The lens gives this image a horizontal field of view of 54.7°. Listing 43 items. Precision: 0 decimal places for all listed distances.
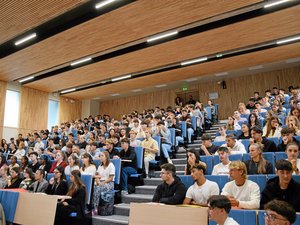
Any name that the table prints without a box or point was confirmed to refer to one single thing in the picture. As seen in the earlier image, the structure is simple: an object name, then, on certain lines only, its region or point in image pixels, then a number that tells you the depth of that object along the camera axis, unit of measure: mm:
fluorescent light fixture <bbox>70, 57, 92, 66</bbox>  7311
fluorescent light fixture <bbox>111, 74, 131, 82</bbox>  8883
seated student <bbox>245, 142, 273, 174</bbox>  2637
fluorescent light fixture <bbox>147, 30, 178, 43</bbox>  5934
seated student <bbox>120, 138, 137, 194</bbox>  3840
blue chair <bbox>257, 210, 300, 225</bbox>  1765
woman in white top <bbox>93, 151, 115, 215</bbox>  3428
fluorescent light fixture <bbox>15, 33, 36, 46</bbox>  5912
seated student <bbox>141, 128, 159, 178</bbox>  4238
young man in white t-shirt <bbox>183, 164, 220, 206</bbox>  2525
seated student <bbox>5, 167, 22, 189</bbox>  4332
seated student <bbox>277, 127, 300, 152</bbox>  2988
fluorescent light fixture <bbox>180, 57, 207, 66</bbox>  7571
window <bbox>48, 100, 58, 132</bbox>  10476
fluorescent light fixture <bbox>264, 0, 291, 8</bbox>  4965
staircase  3178
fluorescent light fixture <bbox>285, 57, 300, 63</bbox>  7811
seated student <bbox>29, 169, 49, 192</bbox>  3729
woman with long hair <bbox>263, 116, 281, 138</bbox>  3844
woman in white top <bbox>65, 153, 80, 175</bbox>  3979
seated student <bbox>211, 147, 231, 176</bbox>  2930
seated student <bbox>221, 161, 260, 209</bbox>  2131
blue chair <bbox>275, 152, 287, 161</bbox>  2834
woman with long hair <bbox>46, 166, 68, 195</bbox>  3439
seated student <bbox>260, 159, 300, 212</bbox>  1932
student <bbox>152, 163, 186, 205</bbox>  2680
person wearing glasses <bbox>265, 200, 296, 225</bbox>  1391
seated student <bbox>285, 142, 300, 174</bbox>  2418
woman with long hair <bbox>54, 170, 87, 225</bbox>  3016
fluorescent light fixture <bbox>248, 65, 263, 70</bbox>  8242
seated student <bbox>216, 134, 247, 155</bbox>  3463
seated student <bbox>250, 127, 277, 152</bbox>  3238
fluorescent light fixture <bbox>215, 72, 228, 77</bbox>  8859
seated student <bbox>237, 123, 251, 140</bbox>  4121
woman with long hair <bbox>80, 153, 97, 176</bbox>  3812
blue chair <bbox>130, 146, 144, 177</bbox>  4104
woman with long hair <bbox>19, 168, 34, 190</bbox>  4068
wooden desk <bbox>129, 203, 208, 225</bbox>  1894
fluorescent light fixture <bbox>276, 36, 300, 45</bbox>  6355
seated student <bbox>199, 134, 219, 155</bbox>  3732
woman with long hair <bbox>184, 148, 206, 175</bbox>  3104
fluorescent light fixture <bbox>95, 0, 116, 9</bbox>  4878
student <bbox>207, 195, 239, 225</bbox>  1644
